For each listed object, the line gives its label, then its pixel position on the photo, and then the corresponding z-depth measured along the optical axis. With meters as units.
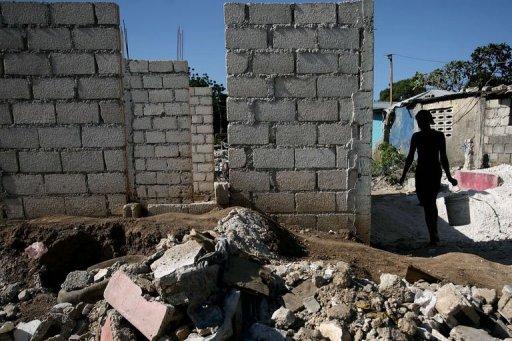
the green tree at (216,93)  22.98
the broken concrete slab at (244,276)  2.45
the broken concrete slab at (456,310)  2.47
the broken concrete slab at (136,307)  2.19
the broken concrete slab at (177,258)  2.44
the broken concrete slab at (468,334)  2.37
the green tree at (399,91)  36.23
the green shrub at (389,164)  11.70
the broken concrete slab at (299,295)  2.47
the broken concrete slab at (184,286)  2.26
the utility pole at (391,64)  21.81
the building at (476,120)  9.66
